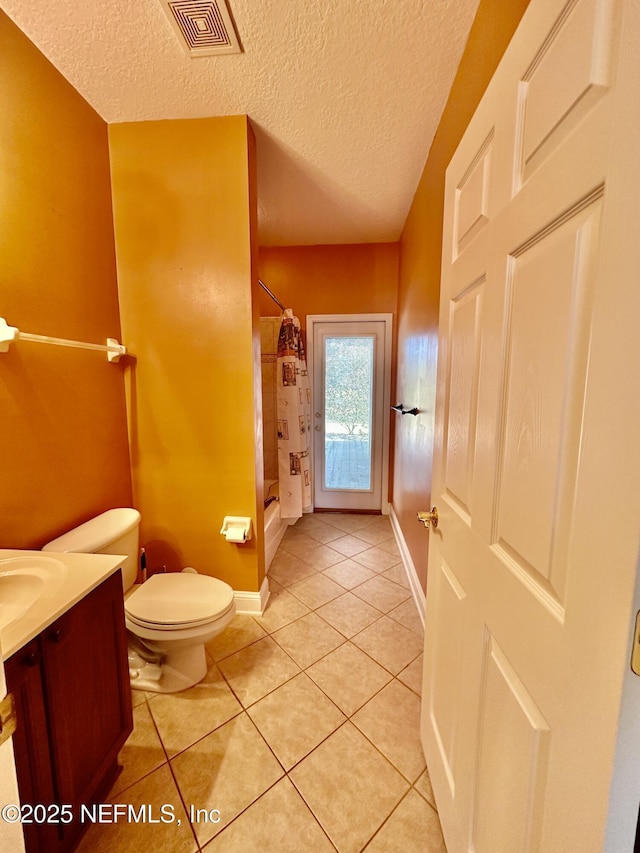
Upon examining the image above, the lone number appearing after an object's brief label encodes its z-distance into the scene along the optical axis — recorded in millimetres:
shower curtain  2736
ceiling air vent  1136
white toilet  1354
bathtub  2465
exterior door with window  3236
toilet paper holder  1809
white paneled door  389
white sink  945
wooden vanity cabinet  780
